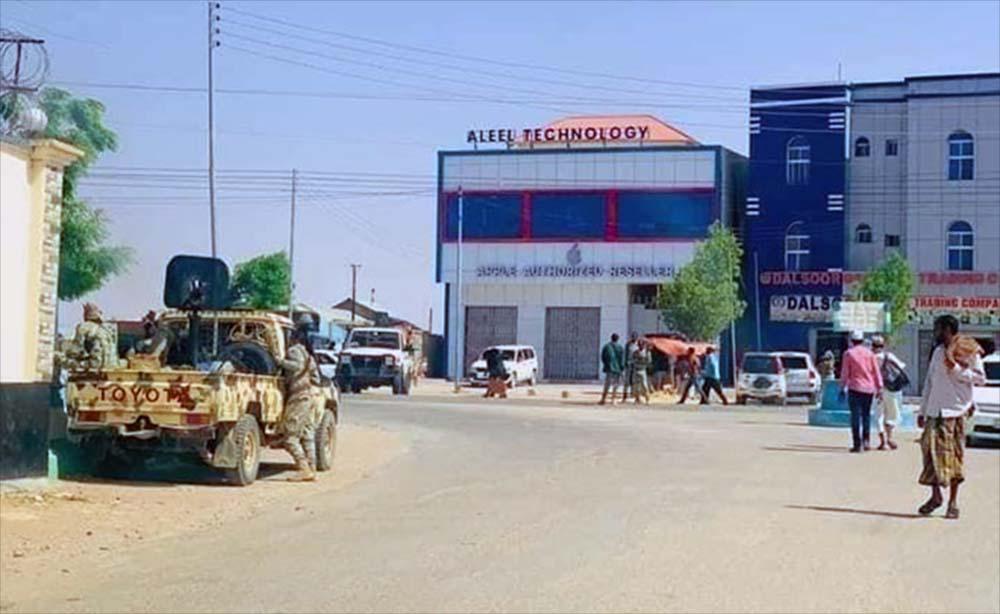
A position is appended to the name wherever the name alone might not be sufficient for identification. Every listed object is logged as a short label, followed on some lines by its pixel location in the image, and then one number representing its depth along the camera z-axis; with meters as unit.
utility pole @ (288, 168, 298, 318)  63.83
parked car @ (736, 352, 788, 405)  45.31
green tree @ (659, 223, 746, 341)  61.16
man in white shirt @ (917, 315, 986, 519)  13.36
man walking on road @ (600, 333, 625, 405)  38.84
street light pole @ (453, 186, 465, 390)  68.69
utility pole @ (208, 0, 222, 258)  42.34
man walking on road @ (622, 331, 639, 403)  39.81
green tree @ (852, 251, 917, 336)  59.94
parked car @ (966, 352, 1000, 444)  24.77
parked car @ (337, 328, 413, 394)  46.69
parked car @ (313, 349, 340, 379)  45.64
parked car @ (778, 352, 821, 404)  47.12
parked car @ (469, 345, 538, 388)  54.34
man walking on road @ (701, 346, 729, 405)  40.75
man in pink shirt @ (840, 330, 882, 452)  21.25
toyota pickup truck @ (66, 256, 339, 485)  15.57
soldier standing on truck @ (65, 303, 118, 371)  16.55
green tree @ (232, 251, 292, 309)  66.25
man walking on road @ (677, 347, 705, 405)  42.91
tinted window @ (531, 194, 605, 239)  68.69
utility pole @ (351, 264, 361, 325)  98.04
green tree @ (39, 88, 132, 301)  34.10
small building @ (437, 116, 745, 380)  67.81
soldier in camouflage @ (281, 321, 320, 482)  17.30
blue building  65.12
